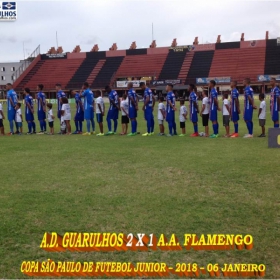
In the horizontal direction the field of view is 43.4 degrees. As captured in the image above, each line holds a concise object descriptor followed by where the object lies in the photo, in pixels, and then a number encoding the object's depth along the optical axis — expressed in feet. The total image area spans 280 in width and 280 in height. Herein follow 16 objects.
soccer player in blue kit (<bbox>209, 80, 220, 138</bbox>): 41.13
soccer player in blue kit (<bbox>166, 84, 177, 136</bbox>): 43.86
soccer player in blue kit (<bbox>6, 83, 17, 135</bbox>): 49.29
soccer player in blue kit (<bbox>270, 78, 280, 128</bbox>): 41.38
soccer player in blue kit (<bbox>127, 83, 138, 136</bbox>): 45.11
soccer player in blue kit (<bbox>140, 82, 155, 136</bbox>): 44.70
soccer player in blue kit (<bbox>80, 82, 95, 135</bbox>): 46.42
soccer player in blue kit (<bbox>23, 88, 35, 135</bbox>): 49.55
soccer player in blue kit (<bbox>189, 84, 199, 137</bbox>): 43.14
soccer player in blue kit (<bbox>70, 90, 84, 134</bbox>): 48.75
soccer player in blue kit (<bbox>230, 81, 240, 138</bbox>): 40.47
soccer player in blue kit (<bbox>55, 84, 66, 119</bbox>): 48.80
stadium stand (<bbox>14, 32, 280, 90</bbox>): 183.93
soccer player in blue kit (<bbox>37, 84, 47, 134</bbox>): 49.62
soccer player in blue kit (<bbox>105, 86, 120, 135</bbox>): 46.24
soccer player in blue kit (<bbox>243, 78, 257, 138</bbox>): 40.14
